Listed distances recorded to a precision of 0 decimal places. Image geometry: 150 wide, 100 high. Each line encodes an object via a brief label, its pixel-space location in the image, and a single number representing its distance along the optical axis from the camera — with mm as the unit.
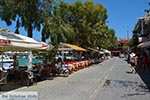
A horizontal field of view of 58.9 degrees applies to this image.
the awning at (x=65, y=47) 12163
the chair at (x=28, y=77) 6896
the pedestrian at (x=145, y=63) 12474
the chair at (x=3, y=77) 6112
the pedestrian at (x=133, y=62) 11071
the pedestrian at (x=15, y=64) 8011
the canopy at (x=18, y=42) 5359
